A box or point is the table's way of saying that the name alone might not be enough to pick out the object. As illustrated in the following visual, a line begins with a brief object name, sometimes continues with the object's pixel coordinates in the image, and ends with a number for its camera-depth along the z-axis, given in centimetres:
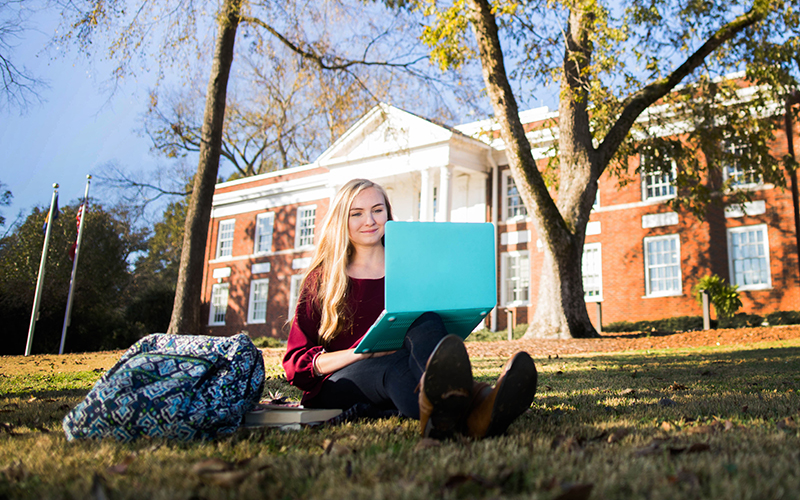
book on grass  250
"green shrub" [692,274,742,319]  1562
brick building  1652
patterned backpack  216
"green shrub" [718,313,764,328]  1512
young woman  207
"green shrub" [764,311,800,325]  1490
